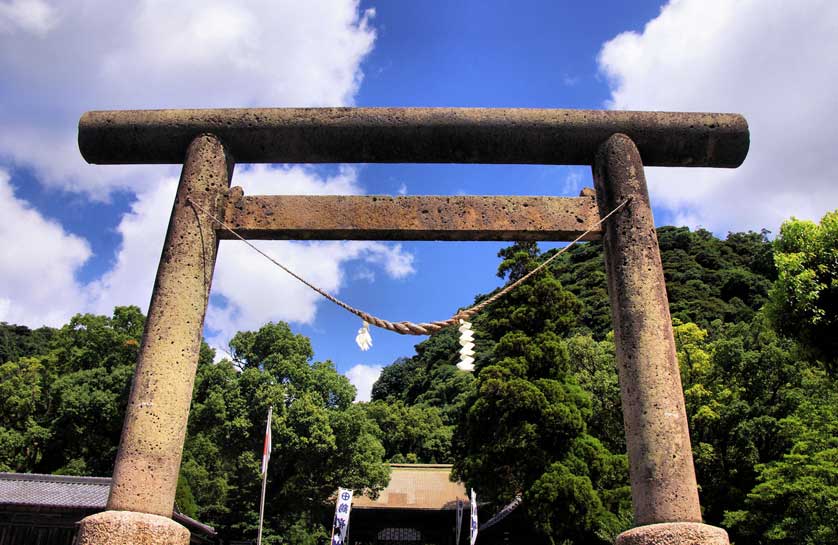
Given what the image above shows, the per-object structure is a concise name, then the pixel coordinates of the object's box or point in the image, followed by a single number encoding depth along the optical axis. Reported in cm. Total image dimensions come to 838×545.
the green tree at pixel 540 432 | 1855
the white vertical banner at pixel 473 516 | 2190
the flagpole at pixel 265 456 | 2061
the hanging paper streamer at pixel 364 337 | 528
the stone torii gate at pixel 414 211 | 418
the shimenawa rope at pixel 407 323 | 475
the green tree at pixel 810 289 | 1197
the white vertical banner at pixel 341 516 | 2158
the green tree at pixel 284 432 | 2580
